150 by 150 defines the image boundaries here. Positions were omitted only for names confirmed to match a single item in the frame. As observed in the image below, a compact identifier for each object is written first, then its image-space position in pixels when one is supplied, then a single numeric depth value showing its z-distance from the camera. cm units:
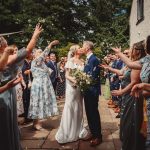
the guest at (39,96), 492
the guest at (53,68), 759
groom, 408
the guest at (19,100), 526
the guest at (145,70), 262
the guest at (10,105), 276
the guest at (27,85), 561
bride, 425
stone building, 1085
